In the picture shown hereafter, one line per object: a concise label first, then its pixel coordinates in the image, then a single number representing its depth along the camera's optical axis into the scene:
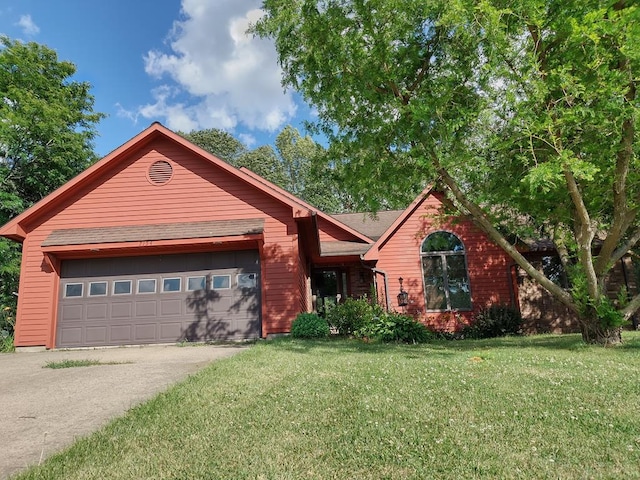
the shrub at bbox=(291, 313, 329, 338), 10.70
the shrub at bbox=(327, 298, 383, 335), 11.26
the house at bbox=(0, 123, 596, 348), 11.30
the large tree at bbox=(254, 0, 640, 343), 6.95
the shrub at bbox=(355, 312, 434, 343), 10.62
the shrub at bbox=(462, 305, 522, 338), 12.67
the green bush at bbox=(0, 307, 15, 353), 11.38
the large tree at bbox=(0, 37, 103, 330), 17.45
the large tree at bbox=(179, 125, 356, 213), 40.28
